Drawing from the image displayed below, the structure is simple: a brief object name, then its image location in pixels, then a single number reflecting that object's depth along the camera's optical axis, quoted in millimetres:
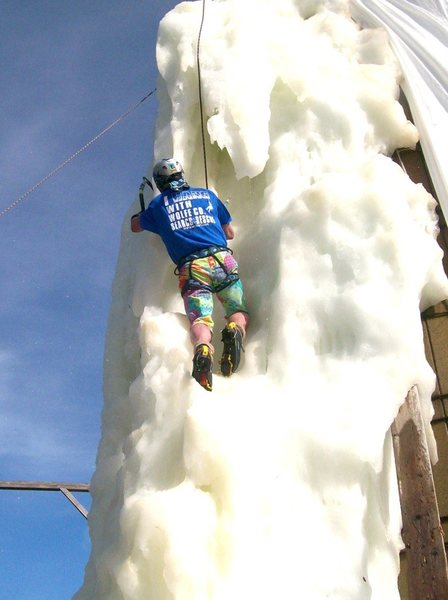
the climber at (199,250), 3518
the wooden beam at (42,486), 8258
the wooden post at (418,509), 2814
